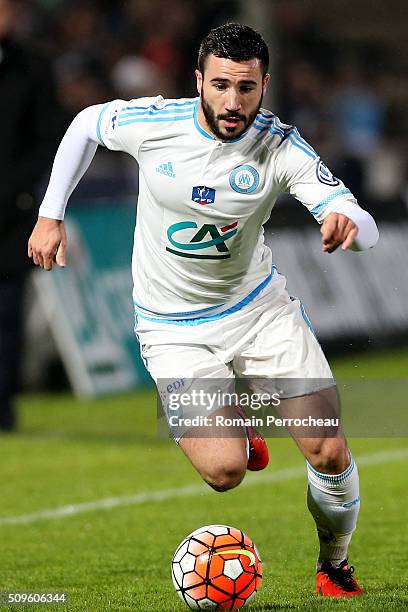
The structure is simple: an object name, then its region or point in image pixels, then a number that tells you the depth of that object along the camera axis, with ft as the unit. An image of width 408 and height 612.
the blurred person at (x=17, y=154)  63.00
